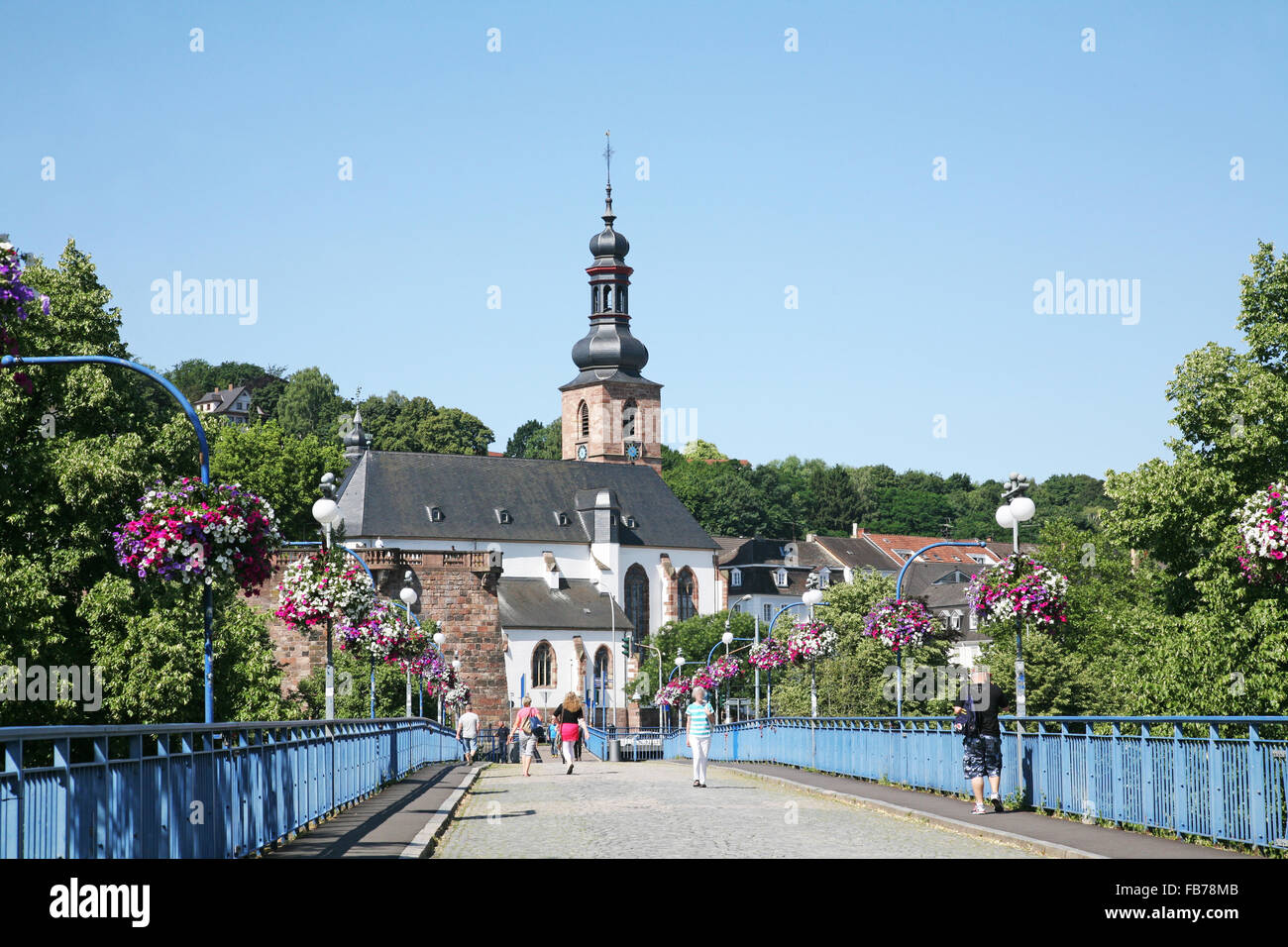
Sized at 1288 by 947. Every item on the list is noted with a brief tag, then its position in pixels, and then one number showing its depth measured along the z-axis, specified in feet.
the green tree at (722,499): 482.69
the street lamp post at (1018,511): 68.59
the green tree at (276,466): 276.41
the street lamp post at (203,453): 54.85
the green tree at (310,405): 461.37
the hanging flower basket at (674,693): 264.72
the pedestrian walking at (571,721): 121.70
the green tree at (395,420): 441.68
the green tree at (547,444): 505.25
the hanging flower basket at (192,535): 57.82
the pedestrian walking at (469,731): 132.16
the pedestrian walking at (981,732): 58.03
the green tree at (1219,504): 120.67
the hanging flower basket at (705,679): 188.65
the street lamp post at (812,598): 115.03
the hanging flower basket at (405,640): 108.68
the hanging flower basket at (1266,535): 57.26
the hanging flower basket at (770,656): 138.31
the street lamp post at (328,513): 70.33
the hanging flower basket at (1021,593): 71.41
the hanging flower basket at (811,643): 125.49
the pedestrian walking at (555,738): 231.75
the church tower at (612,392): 388.78
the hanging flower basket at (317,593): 80.79
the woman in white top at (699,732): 85.81
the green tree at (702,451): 581.12
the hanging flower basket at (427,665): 158.20
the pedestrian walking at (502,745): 187.62
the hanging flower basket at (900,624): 97.14
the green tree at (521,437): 540.11
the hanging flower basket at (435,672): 167.04
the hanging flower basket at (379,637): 89.56
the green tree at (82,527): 113.60
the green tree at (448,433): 447.01
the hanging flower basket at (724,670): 181.78
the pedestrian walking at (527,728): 115.24
